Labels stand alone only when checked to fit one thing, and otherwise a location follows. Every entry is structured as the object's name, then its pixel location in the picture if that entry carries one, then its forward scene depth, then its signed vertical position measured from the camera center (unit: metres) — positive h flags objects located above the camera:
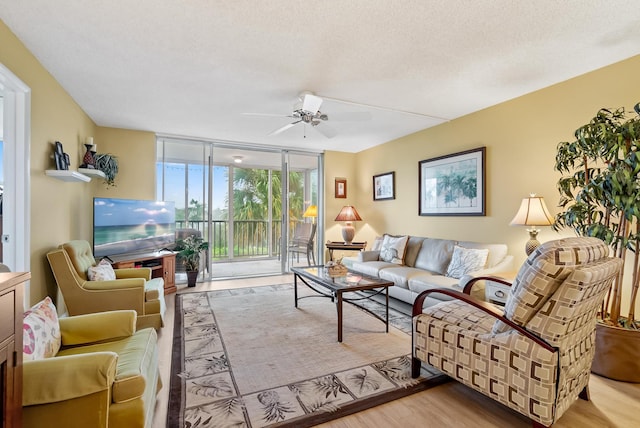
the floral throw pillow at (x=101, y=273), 2.91 -0.56
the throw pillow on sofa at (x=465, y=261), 3.40 -0.52
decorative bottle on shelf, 3.68 +0.68
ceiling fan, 2.96 +1.08
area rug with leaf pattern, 1.82 -1.15
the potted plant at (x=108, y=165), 4.11 +0.69
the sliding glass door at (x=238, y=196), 5.20 +0.35
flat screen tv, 3.71 -0.14
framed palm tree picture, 3.86 +0.42
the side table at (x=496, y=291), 2.72 -0.70
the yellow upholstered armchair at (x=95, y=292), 2.65 -0.68
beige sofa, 3.33 -0.63
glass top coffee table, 2.79 -0.67
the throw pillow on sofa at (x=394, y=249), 4.44 -0.51
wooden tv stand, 4.09 -0.69
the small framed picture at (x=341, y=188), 6.31 +0.56
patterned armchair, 1.52 -0.66
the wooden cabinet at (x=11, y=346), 1.00 -0.45
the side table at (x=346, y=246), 5.55 -0.56
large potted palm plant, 1.97 +0.04
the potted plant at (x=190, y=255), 4.78 -0.62
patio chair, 5.99 -0.49
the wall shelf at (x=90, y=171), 3.59 +0.52
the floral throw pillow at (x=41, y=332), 1.42 -0.59
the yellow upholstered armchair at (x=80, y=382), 1.22 -0.73
